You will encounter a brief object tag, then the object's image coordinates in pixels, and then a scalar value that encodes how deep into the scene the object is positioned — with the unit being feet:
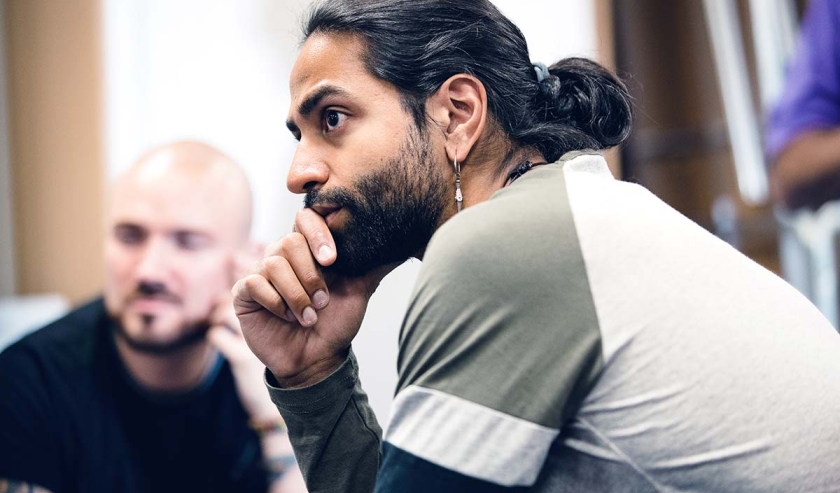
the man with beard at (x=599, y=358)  4.83
